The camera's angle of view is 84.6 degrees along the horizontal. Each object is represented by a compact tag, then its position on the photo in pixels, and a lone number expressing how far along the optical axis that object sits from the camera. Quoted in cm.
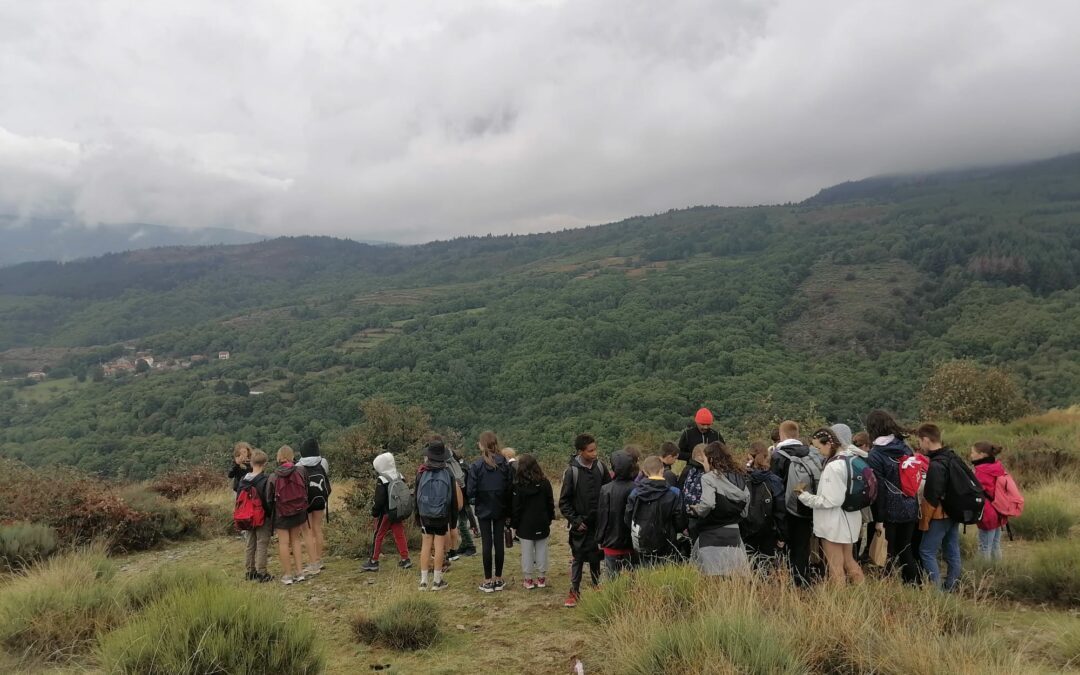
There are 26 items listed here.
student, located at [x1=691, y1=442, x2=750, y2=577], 446
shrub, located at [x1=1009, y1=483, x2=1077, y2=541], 733
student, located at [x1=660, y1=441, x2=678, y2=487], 558
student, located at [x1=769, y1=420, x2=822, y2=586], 497
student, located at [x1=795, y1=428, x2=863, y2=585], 459
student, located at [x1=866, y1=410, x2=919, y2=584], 493
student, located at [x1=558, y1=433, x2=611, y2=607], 551
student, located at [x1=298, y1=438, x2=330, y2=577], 707
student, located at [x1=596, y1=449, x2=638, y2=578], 509
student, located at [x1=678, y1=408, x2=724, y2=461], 637
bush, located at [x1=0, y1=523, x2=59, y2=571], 706
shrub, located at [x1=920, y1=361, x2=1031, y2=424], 2011
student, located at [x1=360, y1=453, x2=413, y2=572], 689
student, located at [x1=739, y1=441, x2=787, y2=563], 483
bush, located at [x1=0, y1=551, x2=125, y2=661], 431
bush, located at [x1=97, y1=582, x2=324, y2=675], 337
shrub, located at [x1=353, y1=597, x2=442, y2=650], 472
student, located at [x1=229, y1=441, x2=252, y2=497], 746
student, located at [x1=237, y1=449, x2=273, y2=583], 670
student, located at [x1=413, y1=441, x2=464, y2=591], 609
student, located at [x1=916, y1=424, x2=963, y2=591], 493
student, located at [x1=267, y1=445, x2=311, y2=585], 659
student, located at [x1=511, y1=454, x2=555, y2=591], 593
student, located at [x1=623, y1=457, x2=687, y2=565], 480
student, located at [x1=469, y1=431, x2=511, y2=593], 613
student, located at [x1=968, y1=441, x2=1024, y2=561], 548
